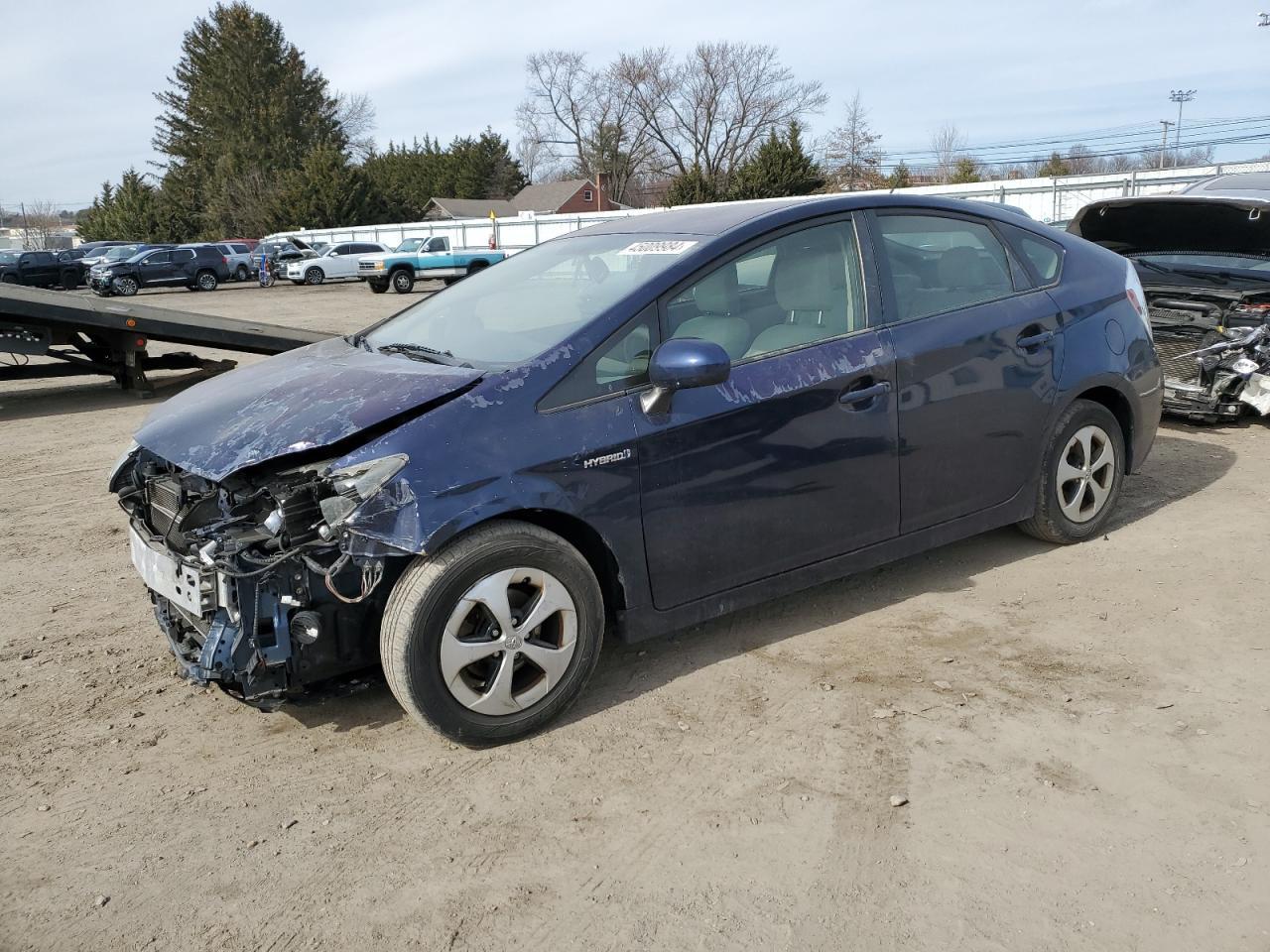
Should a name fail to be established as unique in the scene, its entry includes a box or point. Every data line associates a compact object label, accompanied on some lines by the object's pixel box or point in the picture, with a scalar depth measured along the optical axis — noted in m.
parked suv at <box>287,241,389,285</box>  37.47
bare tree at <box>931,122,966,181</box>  64.94
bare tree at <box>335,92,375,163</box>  76.54
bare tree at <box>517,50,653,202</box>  72.50
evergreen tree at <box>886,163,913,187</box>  49.48
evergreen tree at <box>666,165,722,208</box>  45.88
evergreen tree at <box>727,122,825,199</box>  43.00
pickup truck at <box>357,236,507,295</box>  32.12
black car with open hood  7.09
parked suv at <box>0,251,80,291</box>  36.62
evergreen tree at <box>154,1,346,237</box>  67.75
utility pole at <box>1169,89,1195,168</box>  76.31
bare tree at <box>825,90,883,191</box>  60.81
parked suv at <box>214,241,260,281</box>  40.56
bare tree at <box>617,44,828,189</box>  66.00
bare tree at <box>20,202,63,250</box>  79.50
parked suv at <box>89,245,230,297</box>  36.06
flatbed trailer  10.30
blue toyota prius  3.21
